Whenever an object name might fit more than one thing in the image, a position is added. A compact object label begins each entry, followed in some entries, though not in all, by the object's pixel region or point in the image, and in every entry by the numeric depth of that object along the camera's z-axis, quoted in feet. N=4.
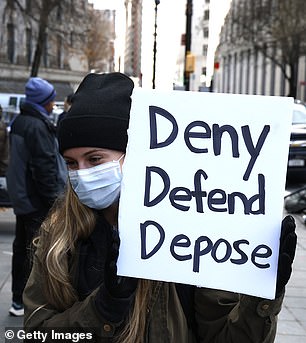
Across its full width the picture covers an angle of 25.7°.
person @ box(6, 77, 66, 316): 16.96
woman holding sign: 6.24
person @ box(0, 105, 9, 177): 23.62
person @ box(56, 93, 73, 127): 27.83
